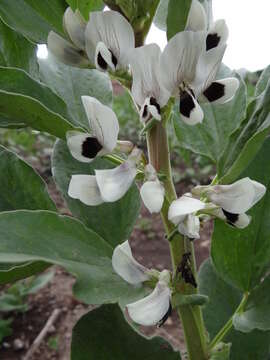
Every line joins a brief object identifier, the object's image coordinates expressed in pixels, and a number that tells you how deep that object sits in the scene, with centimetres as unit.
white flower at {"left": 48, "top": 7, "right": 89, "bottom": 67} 12
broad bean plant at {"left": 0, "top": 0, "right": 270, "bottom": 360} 11
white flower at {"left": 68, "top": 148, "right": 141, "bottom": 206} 11
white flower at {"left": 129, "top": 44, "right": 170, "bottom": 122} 11
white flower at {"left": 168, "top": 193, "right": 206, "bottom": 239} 10
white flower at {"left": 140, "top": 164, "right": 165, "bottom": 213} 10
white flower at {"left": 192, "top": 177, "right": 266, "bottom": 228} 11
